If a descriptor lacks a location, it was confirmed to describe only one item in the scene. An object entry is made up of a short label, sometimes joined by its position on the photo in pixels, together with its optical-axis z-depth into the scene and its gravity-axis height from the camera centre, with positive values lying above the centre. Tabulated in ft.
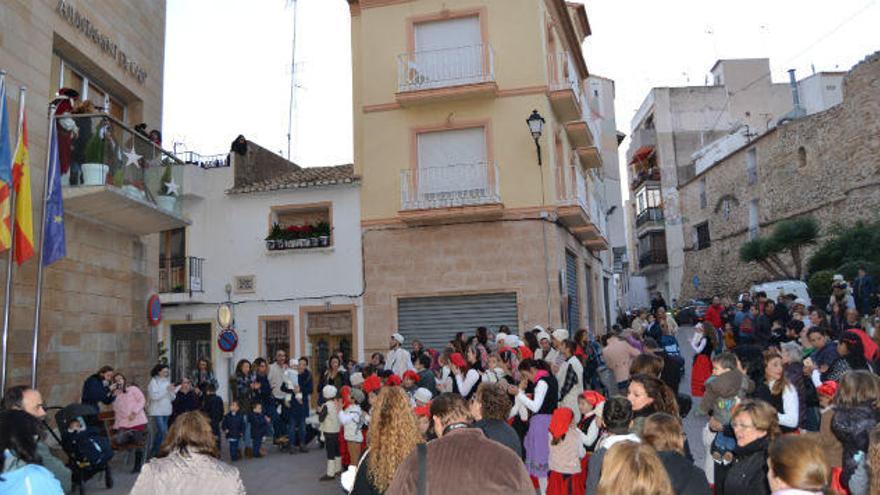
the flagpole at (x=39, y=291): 27.73 +2.26
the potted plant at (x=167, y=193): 38.54 +8.56
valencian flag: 25.90 +6.46
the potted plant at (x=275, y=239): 55.88 +8.04
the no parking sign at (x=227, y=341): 49.32 -0.13
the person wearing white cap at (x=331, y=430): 30.30 -4.21
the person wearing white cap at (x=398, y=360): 39.73 -1.62
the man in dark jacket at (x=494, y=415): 16.10 -2.08
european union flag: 28.91 +5.16
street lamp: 48.80 +14.71
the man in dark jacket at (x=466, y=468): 9.70 -2.00
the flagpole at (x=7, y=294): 26.18 +2.07
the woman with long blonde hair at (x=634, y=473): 8.48 -1.88
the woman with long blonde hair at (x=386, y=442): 11.41 -1.87
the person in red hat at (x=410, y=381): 28.25 -2.05
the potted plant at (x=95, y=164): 32.76 +8.73
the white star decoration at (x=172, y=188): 39.71 +9.01
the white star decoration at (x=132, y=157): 35.71 +9.84
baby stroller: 26.48 -3.95
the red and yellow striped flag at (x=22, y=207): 26.84 +5.55
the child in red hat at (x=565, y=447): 19.43 -3.51
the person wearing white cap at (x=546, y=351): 32.02 -1.16
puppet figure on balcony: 31.91 +10.29
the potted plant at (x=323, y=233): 55.16 +8.34
